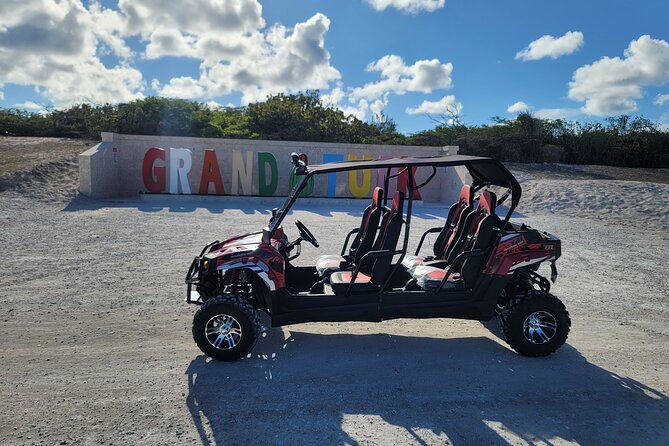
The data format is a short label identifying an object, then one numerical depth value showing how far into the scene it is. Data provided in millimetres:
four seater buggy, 4262
